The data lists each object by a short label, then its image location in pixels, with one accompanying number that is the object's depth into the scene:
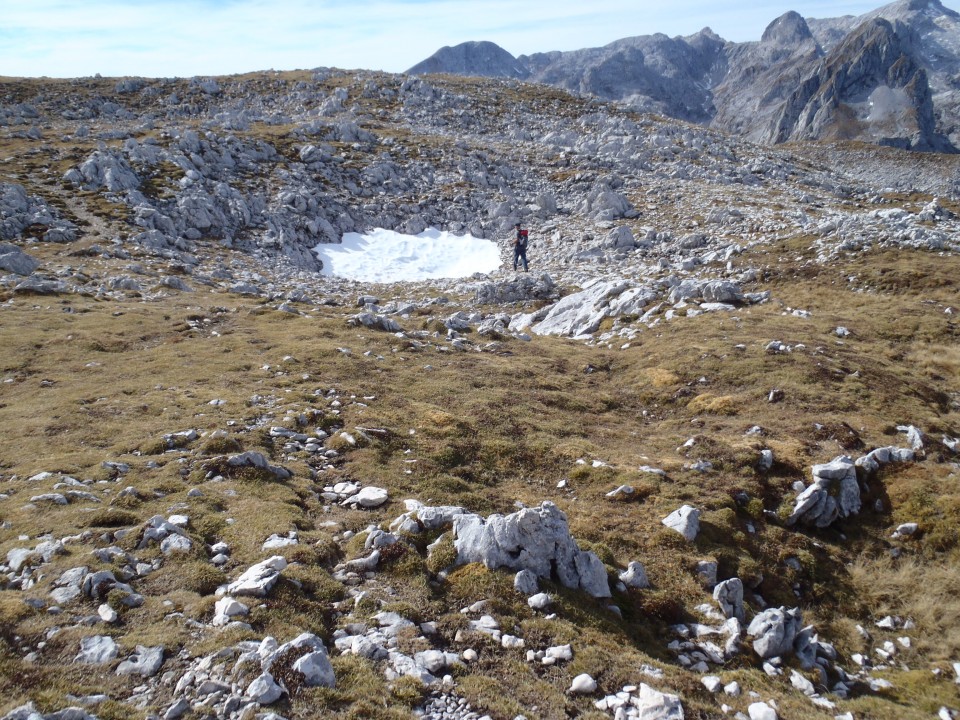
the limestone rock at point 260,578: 10.02
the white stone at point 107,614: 8.99
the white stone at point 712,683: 9.51
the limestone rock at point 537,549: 11.74
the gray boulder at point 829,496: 15.14
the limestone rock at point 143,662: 7.98
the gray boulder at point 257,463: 15.24
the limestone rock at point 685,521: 13.89
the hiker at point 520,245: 46.68
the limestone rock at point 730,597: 11.89
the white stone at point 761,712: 8.85
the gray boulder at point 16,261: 39.34
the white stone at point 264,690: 7.58
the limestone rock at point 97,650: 8.09
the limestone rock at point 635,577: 12.36
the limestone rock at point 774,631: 10.73
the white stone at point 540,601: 10.81
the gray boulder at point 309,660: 8.09
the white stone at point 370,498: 14.38
